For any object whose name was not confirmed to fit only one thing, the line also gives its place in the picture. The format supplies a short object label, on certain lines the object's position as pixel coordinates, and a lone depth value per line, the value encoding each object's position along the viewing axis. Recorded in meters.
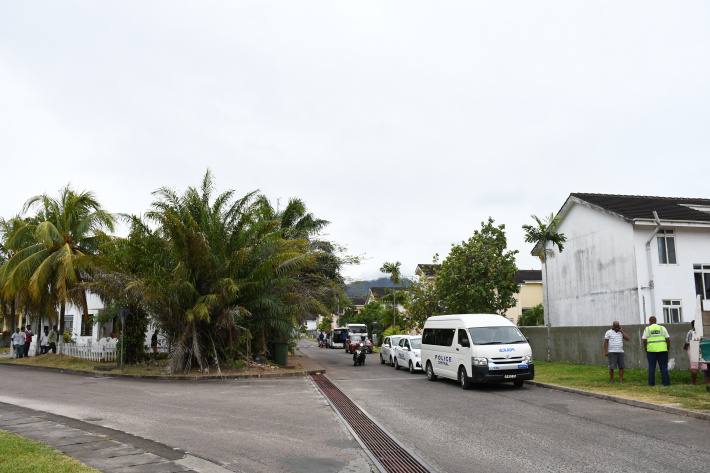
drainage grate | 6.87
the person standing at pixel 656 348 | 13.50
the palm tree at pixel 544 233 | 25.06
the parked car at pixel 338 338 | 54.17
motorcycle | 26.94
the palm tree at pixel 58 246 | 24.27
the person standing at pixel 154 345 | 25.83
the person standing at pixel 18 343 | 28.08
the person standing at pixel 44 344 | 28.05
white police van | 14.98
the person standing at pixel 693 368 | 12.56
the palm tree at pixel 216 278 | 19.78
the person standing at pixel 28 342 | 28.97
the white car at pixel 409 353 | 22.47
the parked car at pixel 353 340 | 39.50
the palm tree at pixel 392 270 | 76.06
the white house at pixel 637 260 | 24.06
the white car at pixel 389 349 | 26.64
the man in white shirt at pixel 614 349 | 14.75
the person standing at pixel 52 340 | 27.42
